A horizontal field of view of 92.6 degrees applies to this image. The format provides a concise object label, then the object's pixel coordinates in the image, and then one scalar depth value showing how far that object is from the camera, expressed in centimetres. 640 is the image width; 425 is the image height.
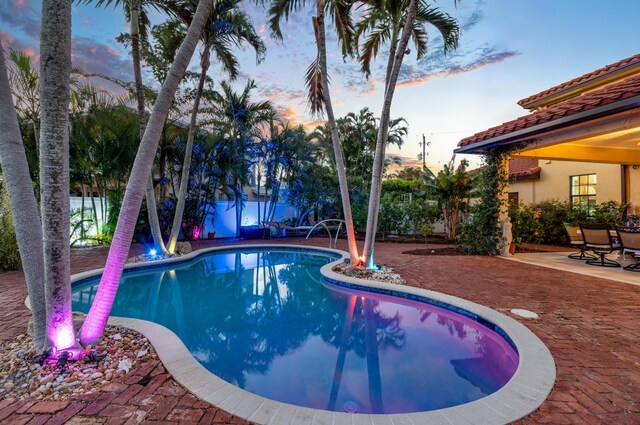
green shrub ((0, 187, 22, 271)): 721
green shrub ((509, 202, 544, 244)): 1020
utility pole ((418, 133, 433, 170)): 4341
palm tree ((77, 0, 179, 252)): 784
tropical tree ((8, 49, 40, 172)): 812
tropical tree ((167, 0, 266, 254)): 872
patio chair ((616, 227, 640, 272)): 687
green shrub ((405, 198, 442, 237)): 1384
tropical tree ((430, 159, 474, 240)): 1244
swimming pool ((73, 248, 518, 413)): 298
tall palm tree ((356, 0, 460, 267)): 632
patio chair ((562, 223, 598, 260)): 879
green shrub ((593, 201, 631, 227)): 1030
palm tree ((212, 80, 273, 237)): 1313
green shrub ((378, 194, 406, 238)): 1444
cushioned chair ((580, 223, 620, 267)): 761
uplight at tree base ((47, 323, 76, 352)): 284
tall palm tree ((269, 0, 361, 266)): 662
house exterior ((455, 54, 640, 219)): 598
